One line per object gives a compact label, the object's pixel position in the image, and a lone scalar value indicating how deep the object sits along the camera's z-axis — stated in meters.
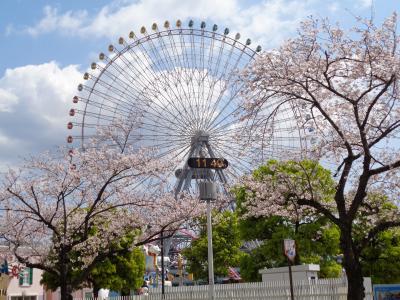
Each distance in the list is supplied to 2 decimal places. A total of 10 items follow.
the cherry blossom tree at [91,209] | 19.41
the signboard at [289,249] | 11.88
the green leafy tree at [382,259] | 29.77
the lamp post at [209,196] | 18.98
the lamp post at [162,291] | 22.67
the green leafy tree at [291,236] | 27.78
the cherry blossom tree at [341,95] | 12.01
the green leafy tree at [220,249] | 43.75
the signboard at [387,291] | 14.72
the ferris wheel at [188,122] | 43.09
